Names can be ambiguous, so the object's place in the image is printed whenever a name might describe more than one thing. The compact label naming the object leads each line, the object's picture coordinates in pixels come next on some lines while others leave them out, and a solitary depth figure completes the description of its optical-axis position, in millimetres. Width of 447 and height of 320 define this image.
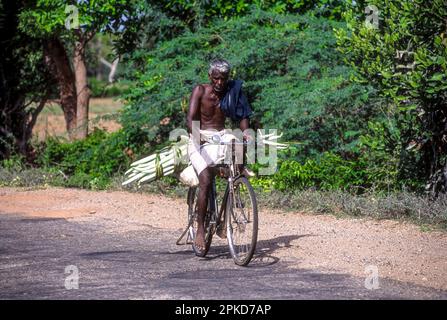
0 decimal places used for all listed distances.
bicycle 12971
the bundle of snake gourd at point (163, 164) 14870
